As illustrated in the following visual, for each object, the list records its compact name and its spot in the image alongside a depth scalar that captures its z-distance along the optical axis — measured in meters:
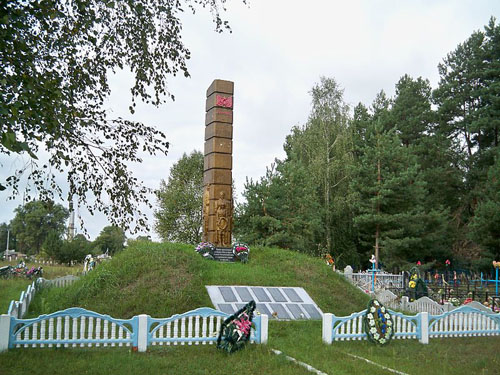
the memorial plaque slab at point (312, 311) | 11.39
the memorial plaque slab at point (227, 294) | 11.70
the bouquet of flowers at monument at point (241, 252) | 15.45
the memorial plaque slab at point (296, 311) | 11.16
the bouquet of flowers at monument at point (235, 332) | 7.16
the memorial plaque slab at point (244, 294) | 11.87
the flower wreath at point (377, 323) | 8.23
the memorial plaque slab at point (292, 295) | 12.30
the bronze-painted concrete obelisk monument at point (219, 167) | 16.77
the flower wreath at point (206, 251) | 15.24
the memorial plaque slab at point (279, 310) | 11.02
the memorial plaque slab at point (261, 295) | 11.92
